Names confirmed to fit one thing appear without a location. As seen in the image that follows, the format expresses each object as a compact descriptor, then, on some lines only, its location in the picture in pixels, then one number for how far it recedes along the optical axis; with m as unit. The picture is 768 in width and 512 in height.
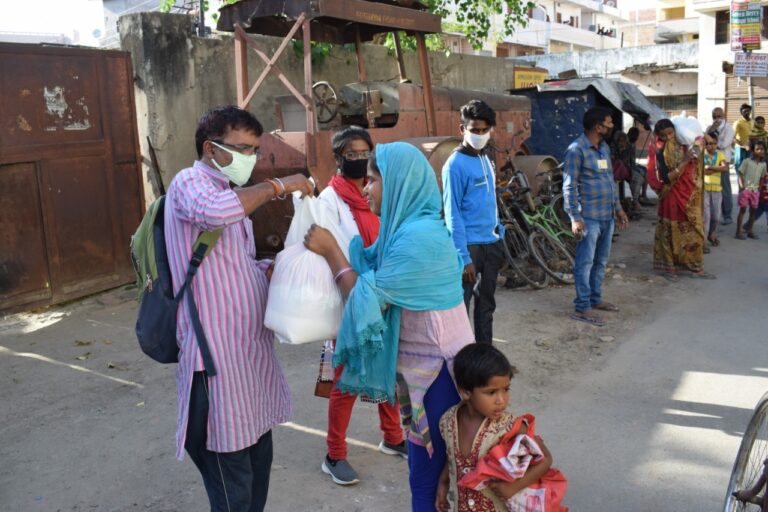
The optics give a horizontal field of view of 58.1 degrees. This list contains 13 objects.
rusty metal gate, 5.98
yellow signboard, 14.81
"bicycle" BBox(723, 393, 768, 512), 2.54
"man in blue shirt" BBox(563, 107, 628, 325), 5.78
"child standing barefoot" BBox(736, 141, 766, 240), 9.30
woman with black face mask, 3.25
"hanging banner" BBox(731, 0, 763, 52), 14.51
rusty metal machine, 6.21
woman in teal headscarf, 2.21
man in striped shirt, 2.17
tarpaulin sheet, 11.09
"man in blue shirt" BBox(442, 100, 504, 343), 4.40
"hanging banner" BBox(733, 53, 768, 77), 14.06
